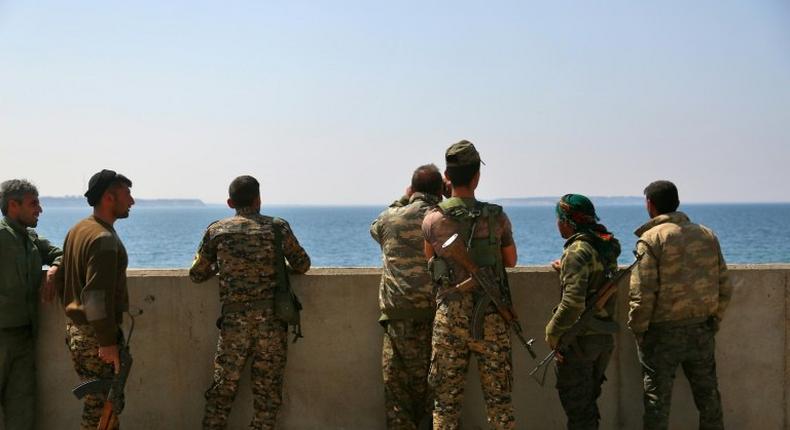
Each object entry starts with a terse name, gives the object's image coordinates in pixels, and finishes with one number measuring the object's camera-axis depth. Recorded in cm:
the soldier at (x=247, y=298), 540
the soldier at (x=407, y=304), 544
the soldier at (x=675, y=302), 511
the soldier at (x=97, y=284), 474
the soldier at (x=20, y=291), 552
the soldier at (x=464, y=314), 493
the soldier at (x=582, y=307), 490
